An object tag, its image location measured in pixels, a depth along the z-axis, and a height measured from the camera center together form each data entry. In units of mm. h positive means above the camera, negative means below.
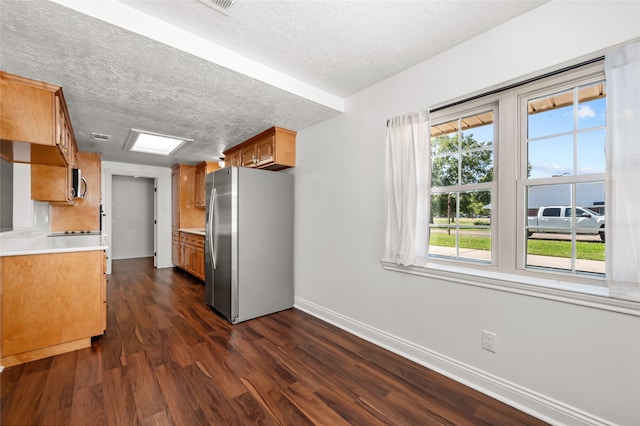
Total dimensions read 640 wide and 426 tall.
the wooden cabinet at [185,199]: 5785 +300
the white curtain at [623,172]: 1342 +220
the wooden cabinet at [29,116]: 1996 +768
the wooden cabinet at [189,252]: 4748 -802
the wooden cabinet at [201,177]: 5430 +780
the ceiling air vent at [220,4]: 1572 +1274
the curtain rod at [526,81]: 1578 +913
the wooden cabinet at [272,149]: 3490 +887
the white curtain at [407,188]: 2199 +221
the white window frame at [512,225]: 1594 -86
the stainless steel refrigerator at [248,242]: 3117 -382
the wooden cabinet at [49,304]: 2121 -808
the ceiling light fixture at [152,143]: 3743 +1114
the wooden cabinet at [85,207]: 4531 +86
